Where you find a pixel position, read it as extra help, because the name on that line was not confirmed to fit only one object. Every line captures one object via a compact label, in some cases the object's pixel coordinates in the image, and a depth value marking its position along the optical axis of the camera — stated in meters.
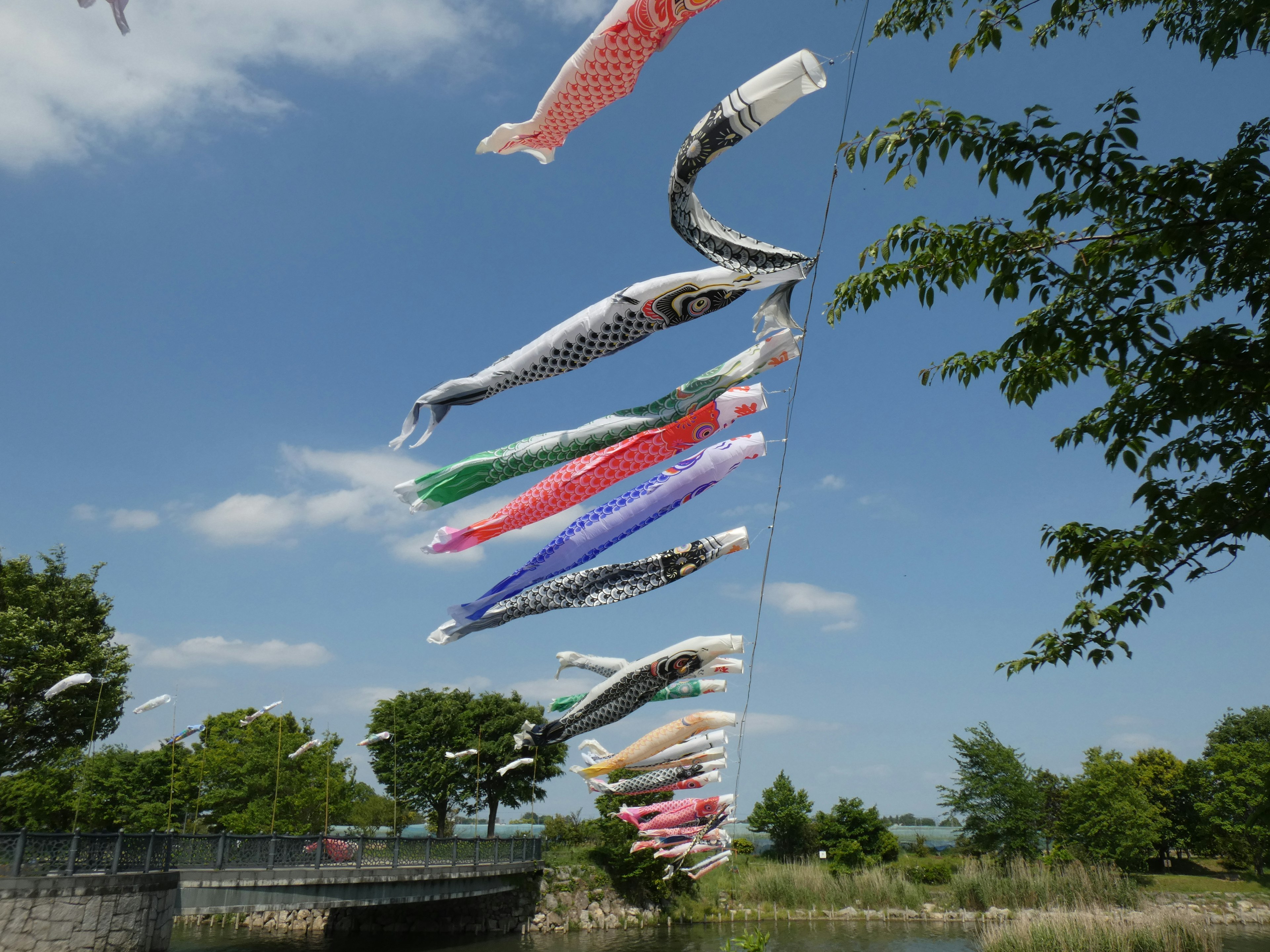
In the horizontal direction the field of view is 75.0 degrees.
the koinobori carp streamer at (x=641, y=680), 11.94
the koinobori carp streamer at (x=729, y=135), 6.20
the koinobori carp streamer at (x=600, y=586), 10.65
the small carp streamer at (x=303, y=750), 29.14
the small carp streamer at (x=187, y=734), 25.47
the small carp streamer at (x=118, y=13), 3.68
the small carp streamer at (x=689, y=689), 14.90
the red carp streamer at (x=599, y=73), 6.10
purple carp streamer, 10.07
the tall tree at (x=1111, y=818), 36.38
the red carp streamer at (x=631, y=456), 9.80
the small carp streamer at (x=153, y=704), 22.53
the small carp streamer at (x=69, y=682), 19.38
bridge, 13.55
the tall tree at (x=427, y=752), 40.31
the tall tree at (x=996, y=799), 38.69
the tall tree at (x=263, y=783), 33.44
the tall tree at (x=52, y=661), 25.88
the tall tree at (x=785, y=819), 46.34
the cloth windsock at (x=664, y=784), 19.45
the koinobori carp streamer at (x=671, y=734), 16.22
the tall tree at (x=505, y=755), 41.66
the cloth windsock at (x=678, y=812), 20.19
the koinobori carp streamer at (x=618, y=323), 8.16
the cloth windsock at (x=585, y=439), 8.92
